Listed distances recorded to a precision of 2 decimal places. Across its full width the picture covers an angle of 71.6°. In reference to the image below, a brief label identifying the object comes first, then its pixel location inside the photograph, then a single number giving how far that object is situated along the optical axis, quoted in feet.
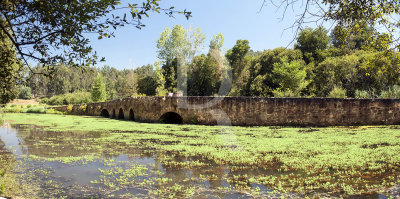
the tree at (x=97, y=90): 146.30
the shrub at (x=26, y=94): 228.57
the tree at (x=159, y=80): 129.06
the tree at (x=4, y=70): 13.45
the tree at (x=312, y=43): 104.22
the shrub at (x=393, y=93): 49.24
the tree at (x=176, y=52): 135.33
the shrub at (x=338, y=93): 66.55
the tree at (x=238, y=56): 129.18
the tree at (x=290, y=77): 88.12
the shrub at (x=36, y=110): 98.43
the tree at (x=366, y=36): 16.72
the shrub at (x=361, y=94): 58.03
